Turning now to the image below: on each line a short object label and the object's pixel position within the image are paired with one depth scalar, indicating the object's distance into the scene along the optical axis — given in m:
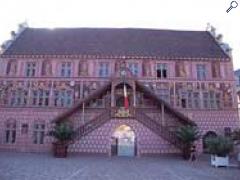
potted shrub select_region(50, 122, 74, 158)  20.17
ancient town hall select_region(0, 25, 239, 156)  22.78
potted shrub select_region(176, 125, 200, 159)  20.55
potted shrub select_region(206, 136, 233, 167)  15.44
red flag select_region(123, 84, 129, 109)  22.52
